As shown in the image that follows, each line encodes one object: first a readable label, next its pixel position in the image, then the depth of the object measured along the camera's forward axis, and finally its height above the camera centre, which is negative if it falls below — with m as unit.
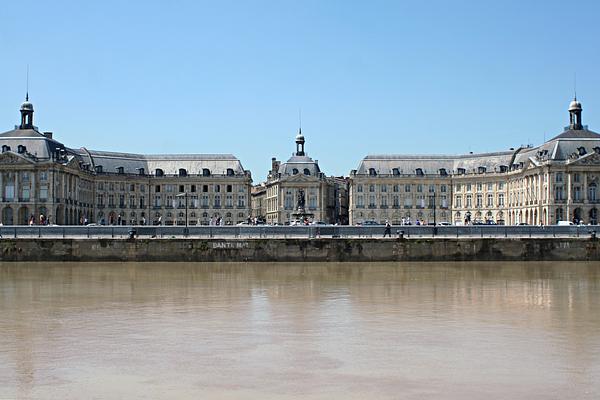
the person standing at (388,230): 55.31 -0.19
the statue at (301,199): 81.82 +3.89
